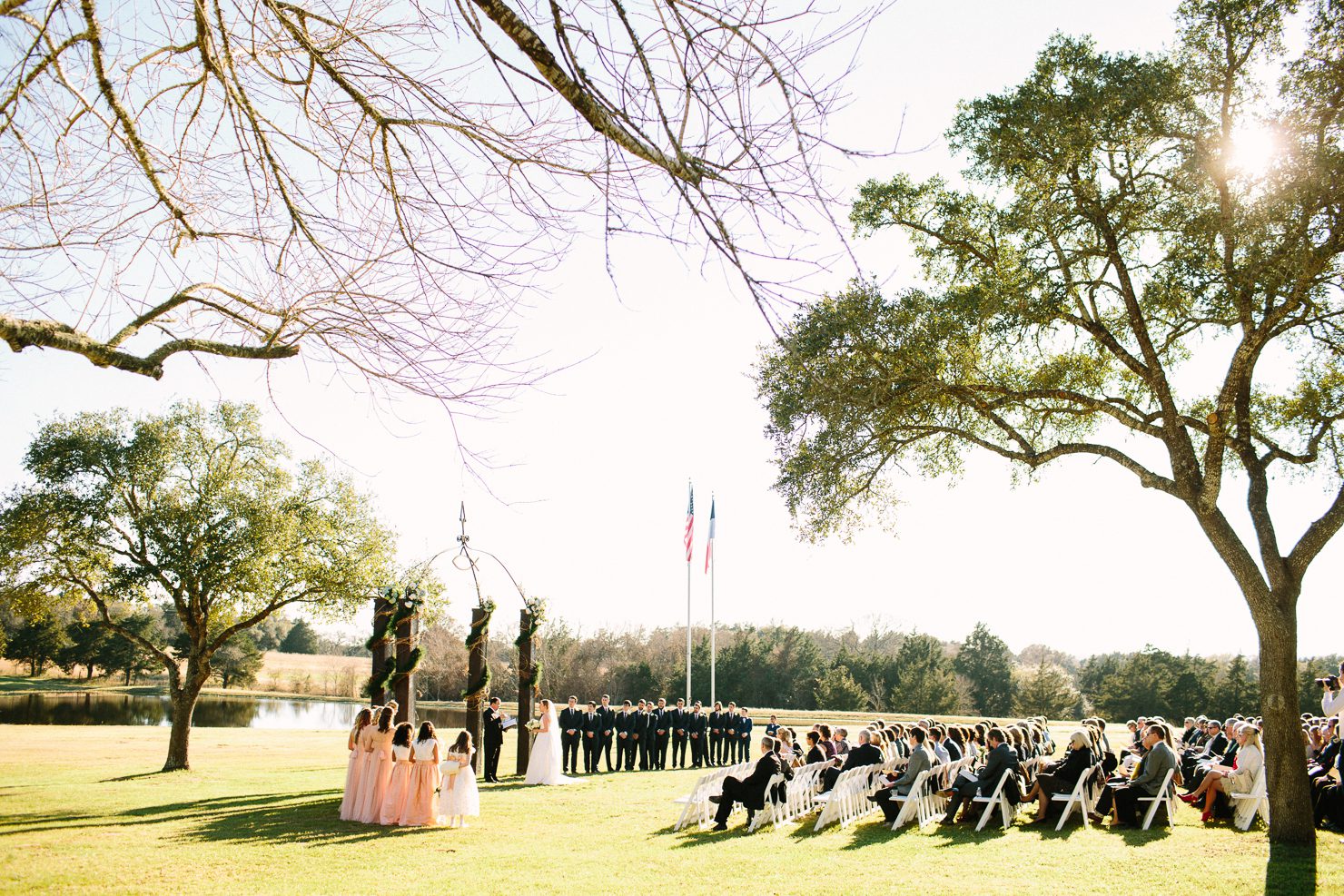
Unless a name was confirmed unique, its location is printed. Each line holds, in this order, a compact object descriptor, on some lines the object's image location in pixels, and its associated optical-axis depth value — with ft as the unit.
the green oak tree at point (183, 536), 61.31
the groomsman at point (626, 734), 71.95
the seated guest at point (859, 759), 42.04
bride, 57.26
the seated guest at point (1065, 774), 36.83
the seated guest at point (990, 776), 36.73
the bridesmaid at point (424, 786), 40.19
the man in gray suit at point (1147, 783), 36.11
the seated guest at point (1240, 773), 37.11
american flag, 98.58
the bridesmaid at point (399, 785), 40.16
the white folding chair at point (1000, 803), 36.11
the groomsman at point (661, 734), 74.38
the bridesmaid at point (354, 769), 41.65
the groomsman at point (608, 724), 71.20
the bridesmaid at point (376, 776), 40.70
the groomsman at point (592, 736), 69.45
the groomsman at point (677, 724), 76.43
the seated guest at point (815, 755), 45.44
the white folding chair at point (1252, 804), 35.99
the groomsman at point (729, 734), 78.95
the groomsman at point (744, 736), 78.54
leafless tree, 9.87
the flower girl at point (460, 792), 40.29
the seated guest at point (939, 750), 42.04
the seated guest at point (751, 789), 38.45
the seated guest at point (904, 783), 37.91
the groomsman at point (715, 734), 78.71
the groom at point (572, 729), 69.36
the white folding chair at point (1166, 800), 35.35
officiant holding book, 59.98
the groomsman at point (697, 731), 77.05
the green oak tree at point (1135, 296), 32.30
